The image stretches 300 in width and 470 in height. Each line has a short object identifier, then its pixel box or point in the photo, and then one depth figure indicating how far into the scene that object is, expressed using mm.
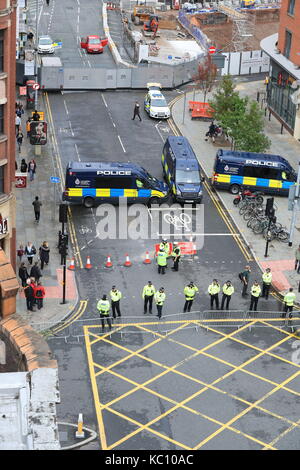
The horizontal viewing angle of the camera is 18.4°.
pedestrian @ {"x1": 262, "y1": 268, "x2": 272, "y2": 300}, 44219
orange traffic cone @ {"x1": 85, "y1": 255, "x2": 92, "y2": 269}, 47812
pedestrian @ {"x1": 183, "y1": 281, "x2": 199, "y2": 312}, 42625
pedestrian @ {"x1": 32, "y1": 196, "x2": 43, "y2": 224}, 51531
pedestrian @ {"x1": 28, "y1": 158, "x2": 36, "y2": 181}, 57656
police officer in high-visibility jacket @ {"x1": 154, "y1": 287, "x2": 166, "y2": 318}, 42000
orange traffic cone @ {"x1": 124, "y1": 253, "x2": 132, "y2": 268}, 48303
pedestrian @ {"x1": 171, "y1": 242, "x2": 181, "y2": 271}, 47438
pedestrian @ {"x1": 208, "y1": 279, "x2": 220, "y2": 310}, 43188
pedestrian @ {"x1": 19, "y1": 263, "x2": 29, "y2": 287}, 44188
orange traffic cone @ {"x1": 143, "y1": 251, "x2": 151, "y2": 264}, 48612
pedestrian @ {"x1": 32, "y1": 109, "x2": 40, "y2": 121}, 62375
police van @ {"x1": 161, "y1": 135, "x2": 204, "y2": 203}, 56031
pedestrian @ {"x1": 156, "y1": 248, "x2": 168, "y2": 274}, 46812
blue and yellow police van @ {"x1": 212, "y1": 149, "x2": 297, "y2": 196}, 57500
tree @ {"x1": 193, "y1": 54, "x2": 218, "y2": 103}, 76375
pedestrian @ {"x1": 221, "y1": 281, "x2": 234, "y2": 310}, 43281
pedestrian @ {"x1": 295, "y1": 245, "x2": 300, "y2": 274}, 47219
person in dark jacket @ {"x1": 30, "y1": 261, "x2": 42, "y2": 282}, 44219
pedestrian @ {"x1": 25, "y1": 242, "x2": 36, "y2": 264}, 46750
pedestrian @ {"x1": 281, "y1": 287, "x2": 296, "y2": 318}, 42594
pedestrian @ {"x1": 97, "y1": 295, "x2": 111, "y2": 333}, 40844
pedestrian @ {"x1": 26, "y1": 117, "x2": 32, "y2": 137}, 64625
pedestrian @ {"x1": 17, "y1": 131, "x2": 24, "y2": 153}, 63250
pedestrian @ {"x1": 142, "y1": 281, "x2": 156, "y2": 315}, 42531
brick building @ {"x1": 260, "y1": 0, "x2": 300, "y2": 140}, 69500
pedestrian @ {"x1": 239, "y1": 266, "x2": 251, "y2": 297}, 44844
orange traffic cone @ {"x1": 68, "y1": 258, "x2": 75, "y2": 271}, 47594
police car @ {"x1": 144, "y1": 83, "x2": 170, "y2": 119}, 72625
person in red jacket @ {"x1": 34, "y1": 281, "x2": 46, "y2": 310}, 42219
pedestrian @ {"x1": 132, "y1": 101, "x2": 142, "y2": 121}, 71562
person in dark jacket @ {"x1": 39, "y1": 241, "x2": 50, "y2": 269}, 46438
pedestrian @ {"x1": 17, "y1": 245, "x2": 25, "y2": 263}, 46938
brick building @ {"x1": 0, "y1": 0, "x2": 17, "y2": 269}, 39188
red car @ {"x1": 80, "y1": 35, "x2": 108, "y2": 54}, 91188
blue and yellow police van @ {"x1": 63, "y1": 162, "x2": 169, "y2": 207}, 54169
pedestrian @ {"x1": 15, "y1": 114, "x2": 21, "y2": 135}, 65562
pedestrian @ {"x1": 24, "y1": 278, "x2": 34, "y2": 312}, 41812
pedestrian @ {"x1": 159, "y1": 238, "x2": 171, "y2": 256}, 47406
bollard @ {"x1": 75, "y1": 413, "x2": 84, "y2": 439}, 33406
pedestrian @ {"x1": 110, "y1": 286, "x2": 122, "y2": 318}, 41562
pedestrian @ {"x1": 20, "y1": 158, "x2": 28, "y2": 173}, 56906
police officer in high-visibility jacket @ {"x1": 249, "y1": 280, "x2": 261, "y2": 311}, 43000
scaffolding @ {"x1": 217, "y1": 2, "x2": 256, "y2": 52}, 99625
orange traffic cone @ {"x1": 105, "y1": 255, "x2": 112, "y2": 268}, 48188
